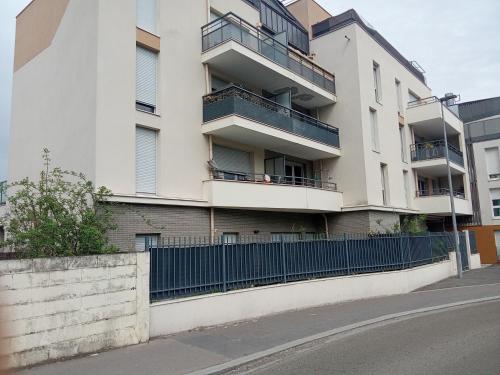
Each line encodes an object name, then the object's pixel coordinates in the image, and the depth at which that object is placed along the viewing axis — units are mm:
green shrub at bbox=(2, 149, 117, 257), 7980
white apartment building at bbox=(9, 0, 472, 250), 13469
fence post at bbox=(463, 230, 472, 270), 25188
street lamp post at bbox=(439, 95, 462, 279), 19797
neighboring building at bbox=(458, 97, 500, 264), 32125
